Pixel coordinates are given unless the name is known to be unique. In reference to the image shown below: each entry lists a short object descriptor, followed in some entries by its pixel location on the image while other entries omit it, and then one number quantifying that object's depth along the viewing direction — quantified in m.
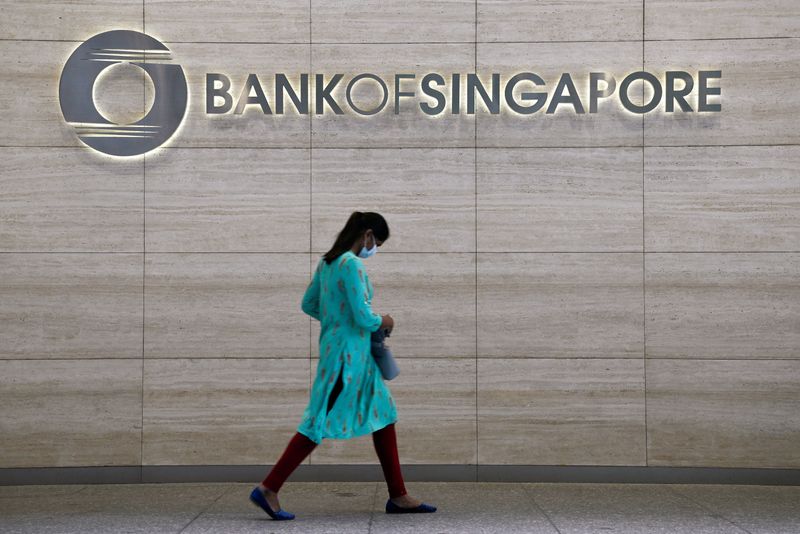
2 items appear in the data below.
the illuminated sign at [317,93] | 7.30
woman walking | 5.70
